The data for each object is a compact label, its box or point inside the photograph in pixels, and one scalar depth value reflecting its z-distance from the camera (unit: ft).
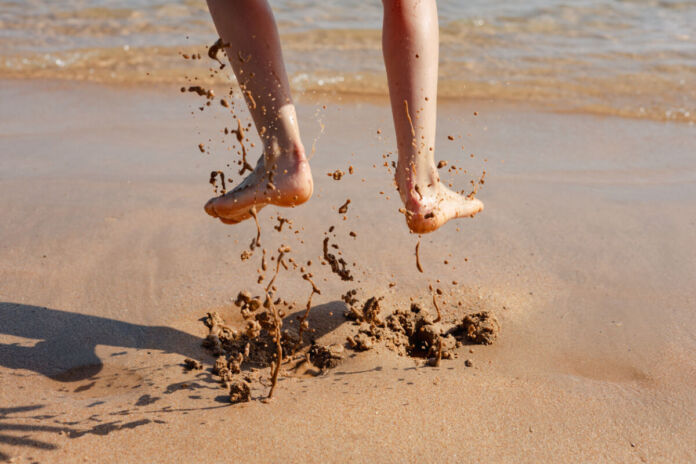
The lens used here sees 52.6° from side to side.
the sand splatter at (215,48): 6.37
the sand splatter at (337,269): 7.41
